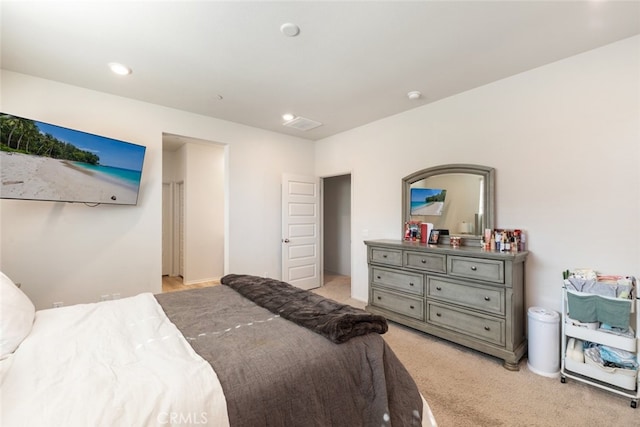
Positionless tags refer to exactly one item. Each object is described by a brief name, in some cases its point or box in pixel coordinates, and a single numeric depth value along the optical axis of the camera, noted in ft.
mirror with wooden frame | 9.70
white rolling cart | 6.36
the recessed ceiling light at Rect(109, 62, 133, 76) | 8.40
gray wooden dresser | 7.91
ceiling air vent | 13.20
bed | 2.98
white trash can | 7.42
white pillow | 3.99
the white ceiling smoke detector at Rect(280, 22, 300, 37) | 6.64
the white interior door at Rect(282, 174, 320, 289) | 15.16
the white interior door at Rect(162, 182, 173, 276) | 18.69
